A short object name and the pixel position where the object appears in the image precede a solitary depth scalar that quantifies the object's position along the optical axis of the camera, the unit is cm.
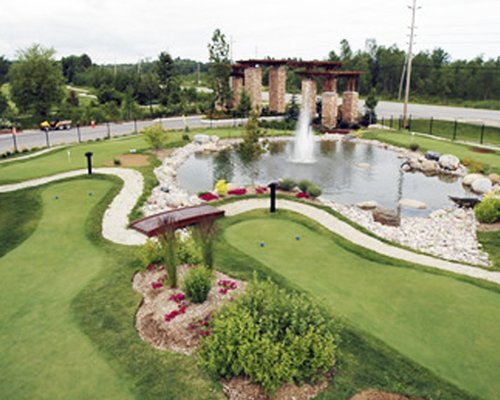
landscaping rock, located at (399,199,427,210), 1711
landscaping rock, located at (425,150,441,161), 2391
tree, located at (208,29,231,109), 3878
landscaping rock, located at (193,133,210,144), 2885
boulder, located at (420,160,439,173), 2331
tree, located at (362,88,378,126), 3597
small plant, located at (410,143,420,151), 2669
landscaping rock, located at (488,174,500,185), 1977
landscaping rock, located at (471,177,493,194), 1891
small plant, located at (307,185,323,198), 1644
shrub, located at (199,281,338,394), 568
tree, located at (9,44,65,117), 3541
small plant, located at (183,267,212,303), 763
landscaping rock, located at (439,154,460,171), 2273
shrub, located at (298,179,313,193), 1692
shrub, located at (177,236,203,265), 930
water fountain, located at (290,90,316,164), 2533
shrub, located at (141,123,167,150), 2375
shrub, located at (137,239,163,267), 938
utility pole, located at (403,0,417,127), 3303
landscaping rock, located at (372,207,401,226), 1529
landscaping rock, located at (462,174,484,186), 2017
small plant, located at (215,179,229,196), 1606
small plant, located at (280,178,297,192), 1706
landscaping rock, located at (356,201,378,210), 1678
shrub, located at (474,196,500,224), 1432
